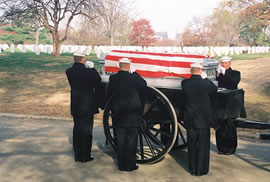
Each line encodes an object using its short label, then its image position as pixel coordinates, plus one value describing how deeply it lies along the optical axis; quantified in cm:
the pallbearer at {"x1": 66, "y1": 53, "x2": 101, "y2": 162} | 573
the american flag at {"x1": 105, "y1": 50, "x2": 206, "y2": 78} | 555
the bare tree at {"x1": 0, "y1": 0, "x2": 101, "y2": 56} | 2483
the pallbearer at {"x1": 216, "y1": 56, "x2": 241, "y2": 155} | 621
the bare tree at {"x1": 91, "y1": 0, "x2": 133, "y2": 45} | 4038
